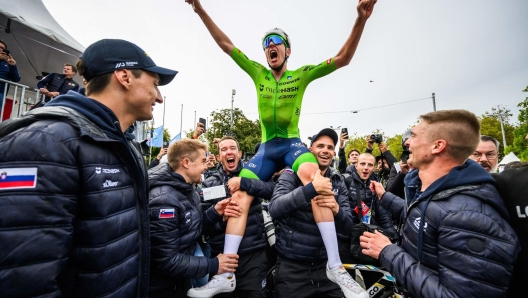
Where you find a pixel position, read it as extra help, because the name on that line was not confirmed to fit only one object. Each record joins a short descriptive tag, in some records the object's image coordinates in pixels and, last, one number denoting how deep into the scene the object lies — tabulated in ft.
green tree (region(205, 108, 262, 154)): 96.70
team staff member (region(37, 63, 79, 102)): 20.30
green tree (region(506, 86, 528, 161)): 87.86
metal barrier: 17.14
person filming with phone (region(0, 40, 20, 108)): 18.30
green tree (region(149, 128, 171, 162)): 148.09
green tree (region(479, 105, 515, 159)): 141.08
